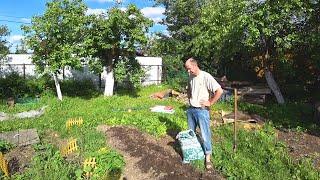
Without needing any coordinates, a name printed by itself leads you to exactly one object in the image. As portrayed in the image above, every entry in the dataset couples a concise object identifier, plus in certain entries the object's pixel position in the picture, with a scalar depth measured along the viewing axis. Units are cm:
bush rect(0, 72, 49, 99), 1085
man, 422
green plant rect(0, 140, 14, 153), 511
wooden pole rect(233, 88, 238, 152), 503
